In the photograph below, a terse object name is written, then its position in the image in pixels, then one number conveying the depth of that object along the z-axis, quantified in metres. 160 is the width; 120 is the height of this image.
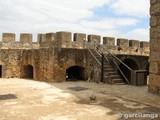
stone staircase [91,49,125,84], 8.61
